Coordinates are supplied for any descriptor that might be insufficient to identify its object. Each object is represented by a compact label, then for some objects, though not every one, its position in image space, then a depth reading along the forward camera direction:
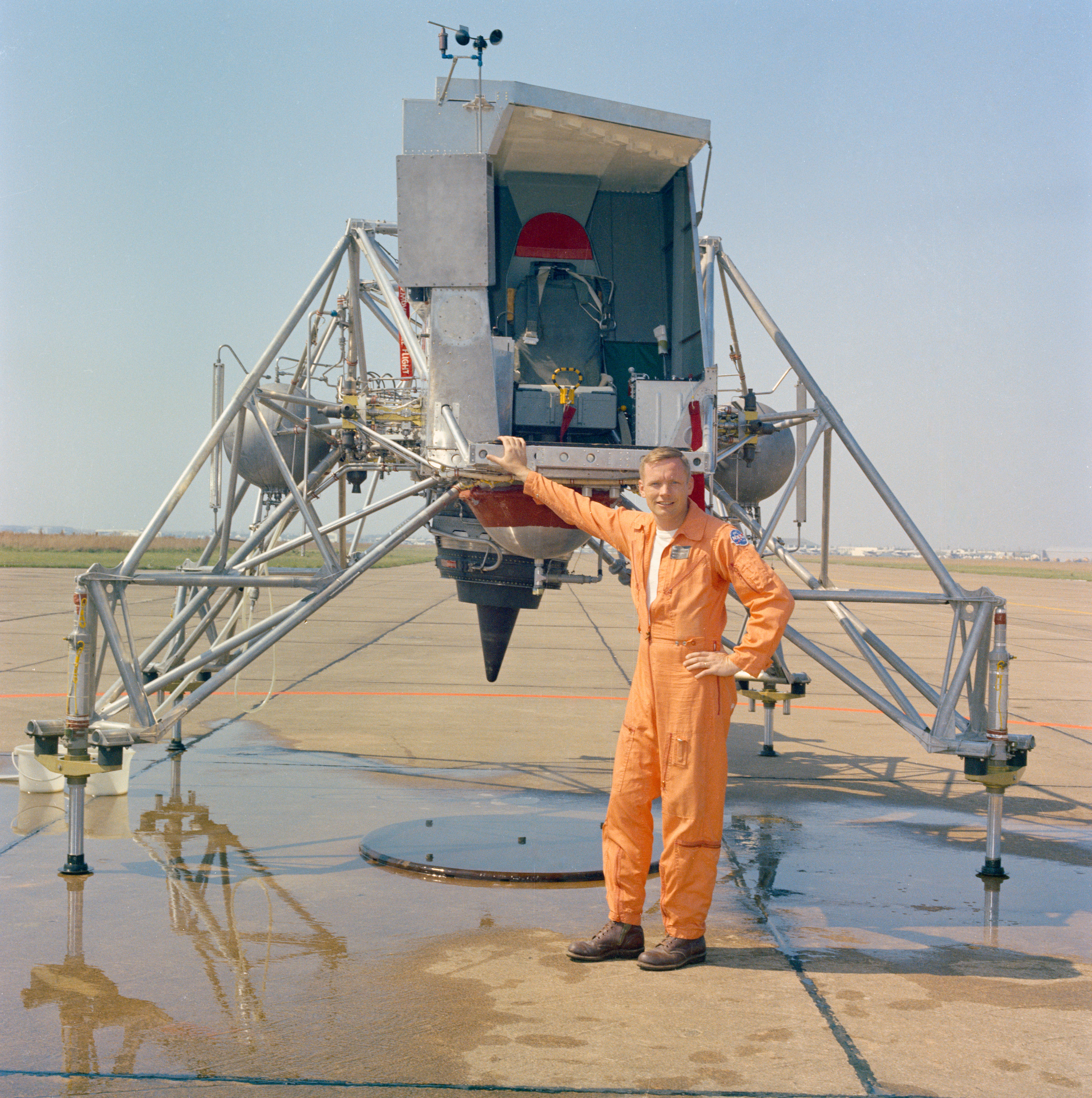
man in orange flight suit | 5.23
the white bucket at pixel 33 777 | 8.64
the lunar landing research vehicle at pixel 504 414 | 7.15
